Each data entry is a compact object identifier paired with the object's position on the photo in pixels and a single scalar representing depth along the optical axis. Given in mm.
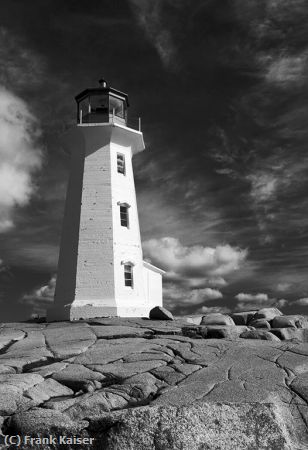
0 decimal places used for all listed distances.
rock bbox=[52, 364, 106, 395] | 10078
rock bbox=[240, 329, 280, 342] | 14438
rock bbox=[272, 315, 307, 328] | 18266
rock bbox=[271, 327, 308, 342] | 15016
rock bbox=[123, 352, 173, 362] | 11812
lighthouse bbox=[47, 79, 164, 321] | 22203
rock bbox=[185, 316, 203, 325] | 22844
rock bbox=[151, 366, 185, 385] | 10181
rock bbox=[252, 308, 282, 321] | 22200
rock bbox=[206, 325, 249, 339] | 14858
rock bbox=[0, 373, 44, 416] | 8594
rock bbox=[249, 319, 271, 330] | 18453
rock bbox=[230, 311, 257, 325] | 22655
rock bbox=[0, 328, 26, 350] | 15599
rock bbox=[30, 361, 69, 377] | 10828
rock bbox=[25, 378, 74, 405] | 9172
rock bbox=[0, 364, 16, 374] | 11248
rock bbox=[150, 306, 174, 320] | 20219
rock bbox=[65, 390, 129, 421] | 8218
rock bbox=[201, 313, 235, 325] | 19594
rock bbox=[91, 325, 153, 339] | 15705
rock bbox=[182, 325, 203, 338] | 15345
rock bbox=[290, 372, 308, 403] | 8945
